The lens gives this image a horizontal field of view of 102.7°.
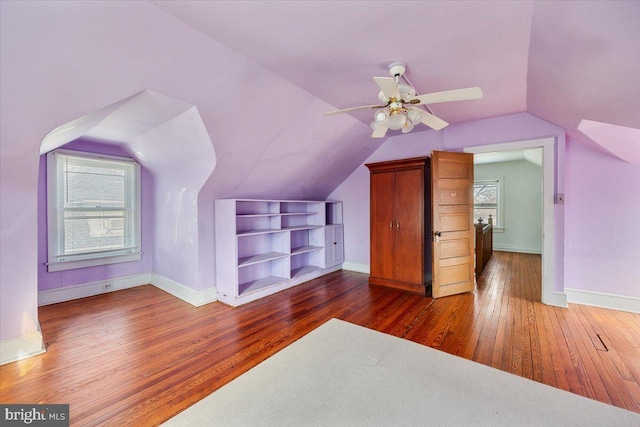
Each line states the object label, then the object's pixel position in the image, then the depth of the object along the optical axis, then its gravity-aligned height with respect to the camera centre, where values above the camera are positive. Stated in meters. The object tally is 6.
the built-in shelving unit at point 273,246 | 3.40 -0.56
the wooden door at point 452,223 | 3.50 -0.17
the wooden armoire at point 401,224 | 3.67 -0.20
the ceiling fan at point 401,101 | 1.80 +0.84
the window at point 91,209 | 3.45 +0.07
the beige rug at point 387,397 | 1.52 -1.23
